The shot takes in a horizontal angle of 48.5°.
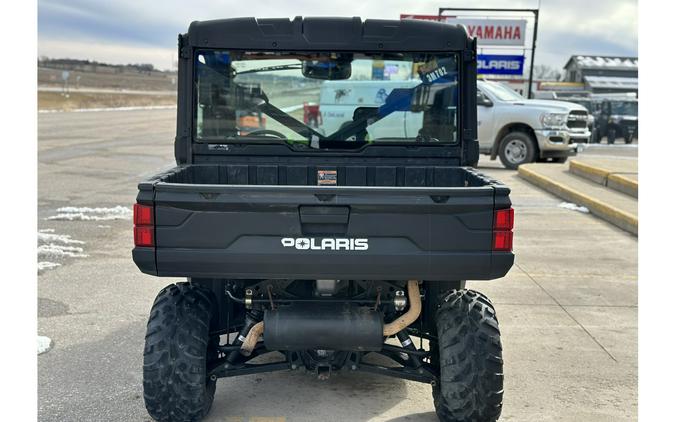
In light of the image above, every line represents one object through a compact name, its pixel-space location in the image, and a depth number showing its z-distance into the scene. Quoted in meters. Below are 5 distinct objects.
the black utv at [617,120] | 28.00
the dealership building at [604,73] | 47.69
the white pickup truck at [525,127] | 16.55
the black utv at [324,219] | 3.60
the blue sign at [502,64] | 26.17
